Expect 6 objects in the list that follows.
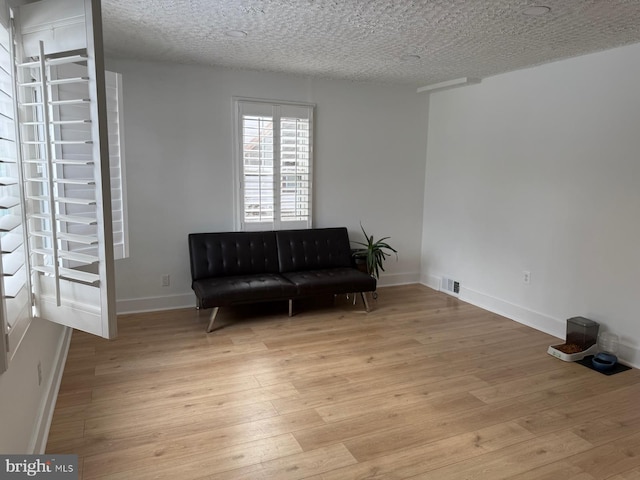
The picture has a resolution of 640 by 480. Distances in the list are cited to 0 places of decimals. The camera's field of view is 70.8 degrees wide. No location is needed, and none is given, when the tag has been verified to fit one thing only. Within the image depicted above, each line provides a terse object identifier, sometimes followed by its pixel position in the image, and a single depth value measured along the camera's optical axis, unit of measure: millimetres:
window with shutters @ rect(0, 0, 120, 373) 1709
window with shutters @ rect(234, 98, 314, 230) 4691
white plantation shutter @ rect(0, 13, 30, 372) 1679
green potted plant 5051
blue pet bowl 3359
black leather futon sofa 4109
